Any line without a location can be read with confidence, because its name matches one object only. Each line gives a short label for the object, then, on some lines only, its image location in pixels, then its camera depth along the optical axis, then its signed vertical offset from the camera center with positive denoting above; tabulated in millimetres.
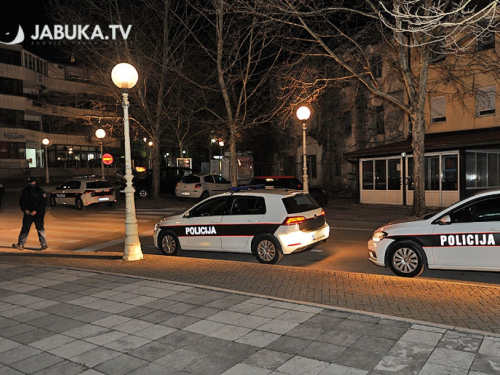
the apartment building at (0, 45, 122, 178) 46906 +6669
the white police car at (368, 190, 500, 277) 7176 -1266
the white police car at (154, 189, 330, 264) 9102 -1177
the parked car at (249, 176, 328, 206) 20484 -562
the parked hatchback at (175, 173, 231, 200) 24391 -758
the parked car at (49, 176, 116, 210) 22094 -850
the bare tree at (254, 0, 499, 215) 14734 +3265
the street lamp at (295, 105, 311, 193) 14562 +1876
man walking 11361 -745
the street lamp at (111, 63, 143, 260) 9742 -118
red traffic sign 25691 +1020
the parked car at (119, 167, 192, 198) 27953 -488
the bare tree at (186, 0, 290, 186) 19094 +5488
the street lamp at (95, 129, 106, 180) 24691 +2413
